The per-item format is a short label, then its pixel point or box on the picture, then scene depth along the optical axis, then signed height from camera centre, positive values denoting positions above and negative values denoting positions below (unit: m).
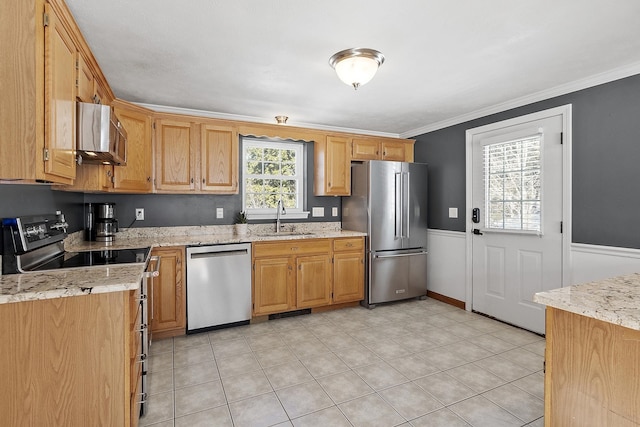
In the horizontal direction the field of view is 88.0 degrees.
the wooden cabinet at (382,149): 4.21 +0.86
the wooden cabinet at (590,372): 1.15 -0.59
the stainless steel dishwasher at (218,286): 3.11 -0.70
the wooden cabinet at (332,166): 4.03 +0.59
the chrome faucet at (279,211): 3.94 +0.04
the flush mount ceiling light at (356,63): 2.18 +1.02
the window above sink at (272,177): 3.95 +0.45
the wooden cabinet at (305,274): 3.43 -0.65
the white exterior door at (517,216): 3.02 -0.01
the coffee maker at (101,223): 2.99 -0.08
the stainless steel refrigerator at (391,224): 3.94 -0.12
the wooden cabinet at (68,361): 1.31 -0.61
